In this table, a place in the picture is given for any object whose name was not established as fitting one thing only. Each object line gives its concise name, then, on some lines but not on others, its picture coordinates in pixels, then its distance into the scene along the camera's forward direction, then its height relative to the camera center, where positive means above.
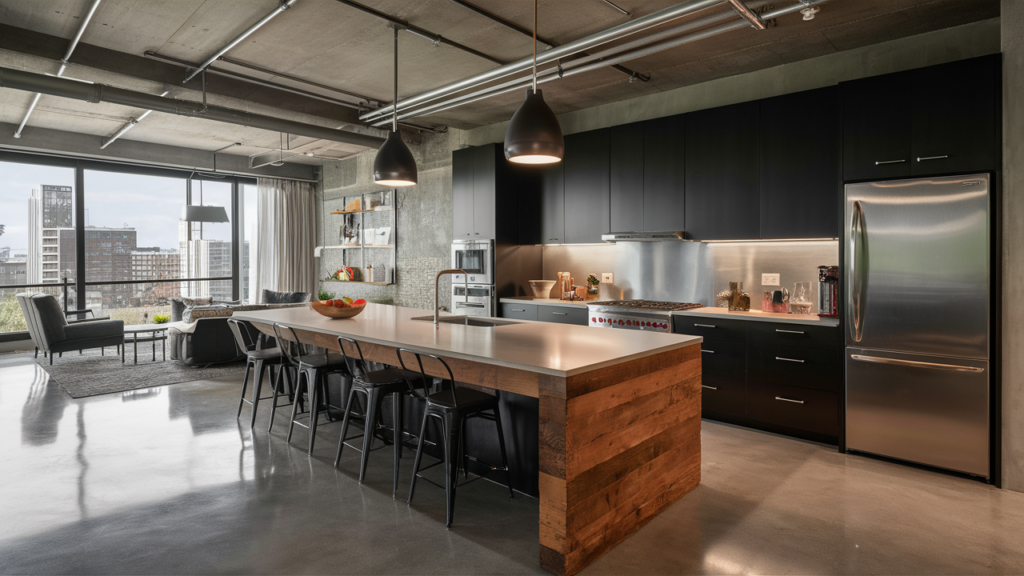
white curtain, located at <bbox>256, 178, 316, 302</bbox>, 10.45 +0.89
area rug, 6.16 -1.08
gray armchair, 6.96 -0.58
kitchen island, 2.49 -0.63
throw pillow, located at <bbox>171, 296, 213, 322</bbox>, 8.52 -0.35
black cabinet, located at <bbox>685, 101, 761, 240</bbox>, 4.86 +0.98
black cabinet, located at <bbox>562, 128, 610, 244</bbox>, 5.93 +1.04
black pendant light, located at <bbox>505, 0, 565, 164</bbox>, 3.08 +0.83
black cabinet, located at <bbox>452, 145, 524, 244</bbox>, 6.61 +1.08
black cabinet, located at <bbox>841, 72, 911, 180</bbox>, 3.86 +1.09
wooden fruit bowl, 4.56 -0.23
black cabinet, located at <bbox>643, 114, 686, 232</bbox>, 5.32 +1.04
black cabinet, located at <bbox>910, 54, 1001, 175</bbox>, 3.52 +1.07
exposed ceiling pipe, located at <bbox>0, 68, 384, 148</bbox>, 4.71 +1.74
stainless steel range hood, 5.30 +0.46
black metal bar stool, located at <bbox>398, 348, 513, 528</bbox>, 2.96 -0.69
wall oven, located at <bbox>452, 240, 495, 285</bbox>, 6.60 +0.29
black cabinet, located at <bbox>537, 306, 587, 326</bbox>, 5.77 -0.33
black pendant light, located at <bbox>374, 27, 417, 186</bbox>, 4.17 +0.89
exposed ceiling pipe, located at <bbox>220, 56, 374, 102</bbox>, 5.18 +2.07
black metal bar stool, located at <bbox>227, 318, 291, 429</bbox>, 4.67 -0.63
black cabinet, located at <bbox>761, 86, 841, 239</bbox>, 4.43 +0.95
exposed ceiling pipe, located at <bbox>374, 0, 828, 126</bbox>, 3.73 +1.81
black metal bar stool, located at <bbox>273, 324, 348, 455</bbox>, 4.09 -0.62
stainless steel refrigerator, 3.57 -0.26
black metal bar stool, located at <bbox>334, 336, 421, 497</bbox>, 3.49 -0.67
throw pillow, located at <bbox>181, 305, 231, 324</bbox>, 7.20 -0.37
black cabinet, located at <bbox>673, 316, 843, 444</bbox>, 4.22 -0.74
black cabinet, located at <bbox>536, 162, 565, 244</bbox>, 6.36 +0.90
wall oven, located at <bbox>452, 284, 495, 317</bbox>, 6.59 -0.21
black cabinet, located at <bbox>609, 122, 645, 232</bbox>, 5.61 +1.08
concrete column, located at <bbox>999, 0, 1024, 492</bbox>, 3.41 +0.24
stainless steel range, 5.10 -0.30
